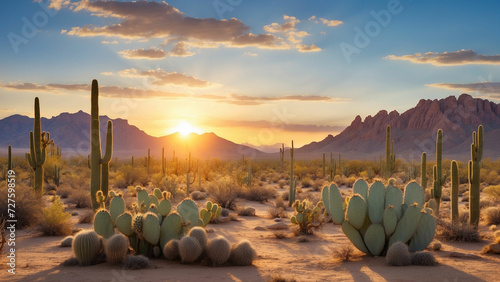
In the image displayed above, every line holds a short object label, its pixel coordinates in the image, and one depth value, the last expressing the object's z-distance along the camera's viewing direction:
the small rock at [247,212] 19.72
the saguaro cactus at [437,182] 16.88
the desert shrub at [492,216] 16.62
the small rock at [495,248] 11.25
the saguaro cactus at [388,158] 22.79
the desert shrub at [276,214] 19.23
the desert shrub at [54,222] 13.92
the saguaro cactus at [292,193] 23.31
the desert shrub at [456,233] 13.34
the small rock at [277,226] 16.08
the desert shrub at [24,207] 15.20
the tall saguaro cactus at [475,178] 14.91
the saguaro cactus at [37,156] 16.97
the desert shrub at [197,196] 24.44
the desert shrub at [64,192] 25.14
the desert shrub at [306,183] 36.06
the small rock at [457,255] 10.87
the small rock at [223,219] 17.37
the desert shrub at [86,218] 16.58
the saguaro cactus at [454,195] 15.48
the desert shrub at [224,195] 21.53
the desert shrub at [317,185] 33.40
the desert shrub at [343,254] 10.60
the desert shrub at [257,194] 25.70
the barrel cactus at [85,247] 9.41
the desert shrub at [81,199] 21.30
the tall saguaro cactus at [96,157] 14.84
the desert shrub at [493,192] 22.38
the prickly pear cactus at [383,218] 10.49
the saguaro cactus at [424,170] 18.64
